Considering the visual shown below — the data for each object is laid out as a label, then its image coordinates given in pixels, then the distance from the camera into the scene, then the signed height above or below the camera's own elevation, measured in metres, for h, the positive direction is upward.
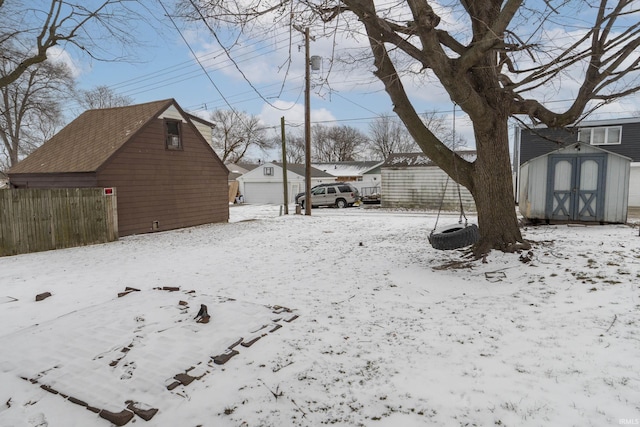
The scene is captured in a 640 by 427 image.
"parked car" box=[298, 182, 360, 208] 23.12 -0.75
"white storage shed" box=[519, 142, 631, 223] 9.96 -0.07
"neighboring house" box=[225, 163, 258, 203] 30.72 -0.66
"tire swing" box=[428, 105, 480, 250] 5.44 -0.82
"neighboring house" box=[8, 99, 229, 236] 10.79 +0.66
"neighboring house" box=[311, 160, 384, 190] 34.71 +1.16
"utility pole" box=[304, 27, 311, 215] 16.29 +1.83
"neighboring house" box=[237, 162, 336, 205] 29.67 +0.10
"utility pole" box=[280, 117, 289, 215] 17.72 +0.94
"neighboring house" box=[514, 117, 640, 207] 18.66 +2.36
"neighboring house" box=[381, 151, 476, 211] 20.72 -0.07
